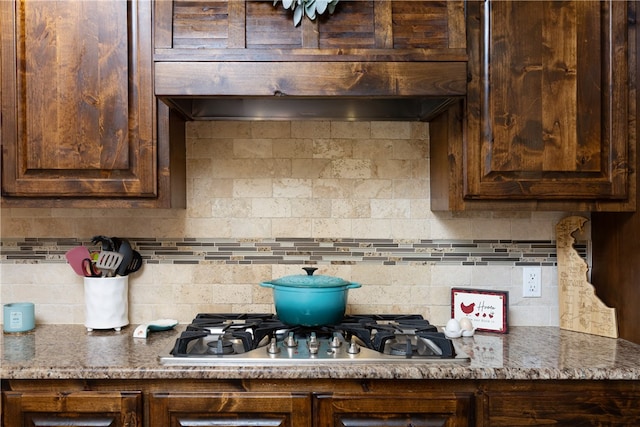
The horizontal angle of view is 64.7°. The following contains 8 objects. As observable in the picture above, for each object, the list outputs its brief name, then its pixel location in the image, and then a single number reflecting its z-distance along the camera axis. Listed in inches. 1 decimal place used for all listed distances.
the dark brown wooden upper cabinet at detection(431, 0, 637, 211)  69.2
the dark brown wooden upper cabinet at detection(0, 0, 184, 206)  69.7
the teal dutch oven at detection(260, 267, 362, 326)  70.5
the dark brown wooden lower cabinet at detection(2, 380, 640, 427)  60.9
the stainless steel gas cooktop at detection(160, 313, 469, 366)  62.7
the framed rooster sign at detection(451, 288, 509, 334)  78.4
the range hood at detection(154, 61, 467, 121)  63.3
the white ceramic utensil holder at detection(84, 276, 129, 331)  77.9
